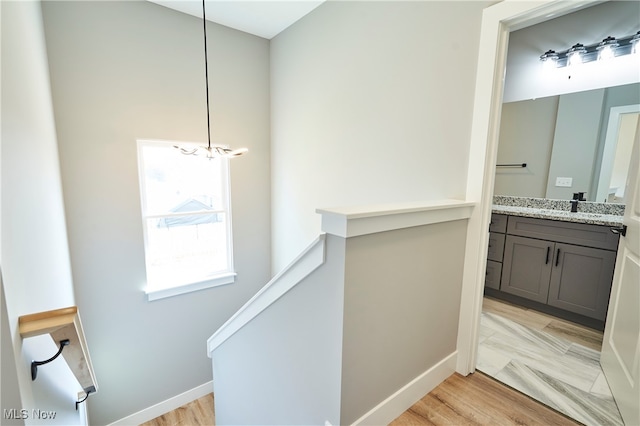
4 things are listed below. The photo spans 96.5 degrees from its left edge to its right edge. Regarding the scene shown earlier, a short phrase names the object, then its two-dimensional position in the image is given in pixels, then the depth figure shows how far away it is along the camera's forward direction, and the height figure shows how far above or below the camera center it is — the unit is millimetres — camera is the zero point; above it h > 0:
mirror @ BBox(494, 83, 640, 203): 2367 +313
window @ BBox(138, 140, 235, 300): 2775 -504
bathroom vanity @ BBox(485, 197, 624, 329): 2234 -681
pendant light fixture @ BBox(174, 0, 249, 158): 1863 +132
